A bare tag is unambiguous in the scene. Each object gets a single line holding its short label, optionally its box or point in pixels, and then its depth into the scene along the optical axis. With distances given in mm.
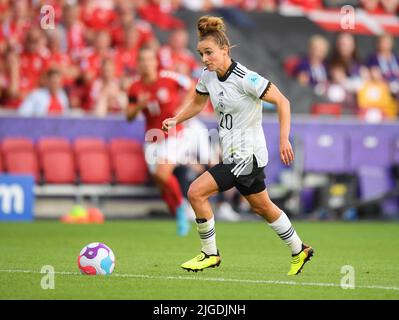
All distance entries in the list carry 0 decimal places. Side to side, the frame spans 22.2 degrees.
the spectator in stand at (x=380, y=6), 22562
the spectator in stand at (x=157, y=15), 20109
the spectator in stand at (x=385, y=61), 20781
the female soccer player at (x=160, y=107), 14453
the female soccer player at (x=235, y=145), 8836
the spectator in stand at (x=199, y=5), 20744
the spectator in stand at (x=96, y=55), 18188
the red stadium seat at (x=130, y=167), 17906
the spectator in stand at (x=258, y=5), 21734
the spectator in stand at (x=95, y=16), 19125
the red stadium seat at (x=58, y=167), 17547
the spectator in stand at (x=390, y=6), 22719
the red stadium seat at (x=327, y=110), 19375
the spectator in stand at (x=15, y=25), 18141
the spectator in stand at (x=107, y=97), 17938
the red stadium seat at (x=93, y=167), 17734
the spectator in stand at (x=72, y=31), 18297
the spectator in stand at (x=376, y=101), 19656
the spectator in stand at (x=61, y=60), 17891
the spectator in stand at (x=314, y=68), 19938
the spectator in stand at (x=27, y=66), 17594
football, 8555
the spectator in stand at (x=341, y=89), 19734
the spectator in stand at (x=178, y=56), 18266
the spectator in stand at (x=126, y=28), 18470
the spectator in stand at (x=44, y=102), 17641
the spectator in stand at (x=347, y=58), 20297
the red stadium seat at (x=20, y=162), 17312
